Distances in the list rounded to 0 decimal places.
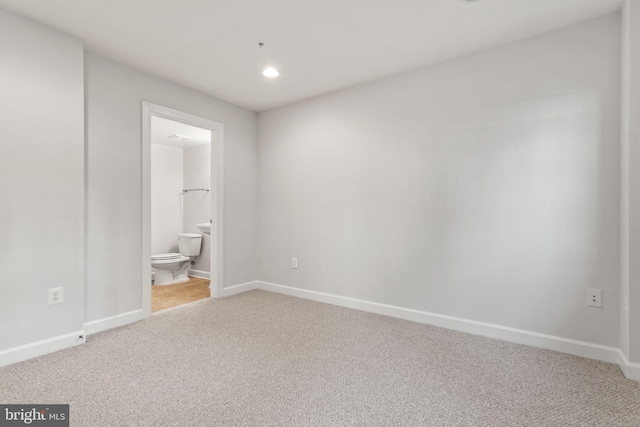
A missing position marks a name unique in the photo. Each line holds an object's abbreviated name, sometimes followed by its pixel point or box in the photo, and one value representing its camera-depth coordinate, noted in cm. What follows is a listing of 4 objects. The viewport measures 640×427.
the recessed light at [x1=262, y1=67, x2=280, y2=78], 289
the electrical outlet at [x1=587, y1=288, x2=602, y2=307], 215
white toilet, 450
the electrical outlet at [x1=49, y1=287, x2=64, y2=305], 225
